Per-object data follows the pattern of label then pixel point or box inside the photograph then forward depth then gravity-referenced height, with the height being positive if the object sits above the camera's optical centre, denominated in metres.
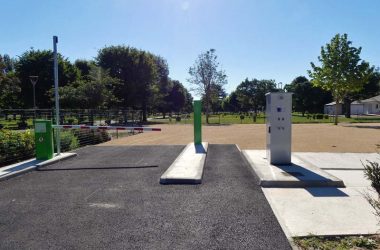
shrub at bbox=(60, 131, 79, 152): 13.90 -1.29
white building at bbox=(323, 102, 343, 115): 81.50 -0.07
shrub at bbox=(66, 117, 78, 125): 18.70 -0.63
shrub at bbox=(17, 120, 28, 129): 16.92 -0.76
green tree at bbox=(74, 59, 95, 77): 60.09 +7.17
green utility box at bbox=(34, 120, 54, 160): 10.76 -0.88
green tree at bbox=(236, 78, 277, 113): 98.69 +4.26
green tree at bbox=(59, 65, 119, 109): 32.19 +1.17
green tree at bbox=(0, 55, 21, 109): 37.94 +2.37
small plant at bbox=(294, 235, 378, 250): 4.31 -1.64
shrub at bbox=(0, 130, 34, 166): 10.43 -1.14
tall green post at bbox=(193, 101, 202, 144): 14.77 -0.53
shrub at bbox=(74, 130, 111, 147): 16.48 -1.38
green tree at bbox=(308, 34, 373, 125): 35.62 +3.88
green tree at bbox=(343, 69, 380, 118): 67.07 +3.51
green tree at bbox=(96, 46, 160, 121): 48.94 +4.87
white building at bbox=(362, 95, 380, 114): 77.67 +0.57
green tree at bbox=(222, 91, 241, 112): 127.62 +1.71
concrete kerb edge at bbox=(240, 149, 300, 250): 4.38 -1.63
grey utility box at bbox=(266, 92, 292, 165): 9.58 -0.51
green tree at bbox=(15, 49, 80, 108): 46.50 +4.55
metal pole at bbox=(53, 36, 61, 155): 11.42 +0.75
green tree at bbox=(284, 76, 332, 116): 83.31 +2.45
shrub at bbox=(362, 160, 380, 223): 4.27 -0.79
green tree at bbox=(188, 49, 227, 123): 46.41 +3.95
